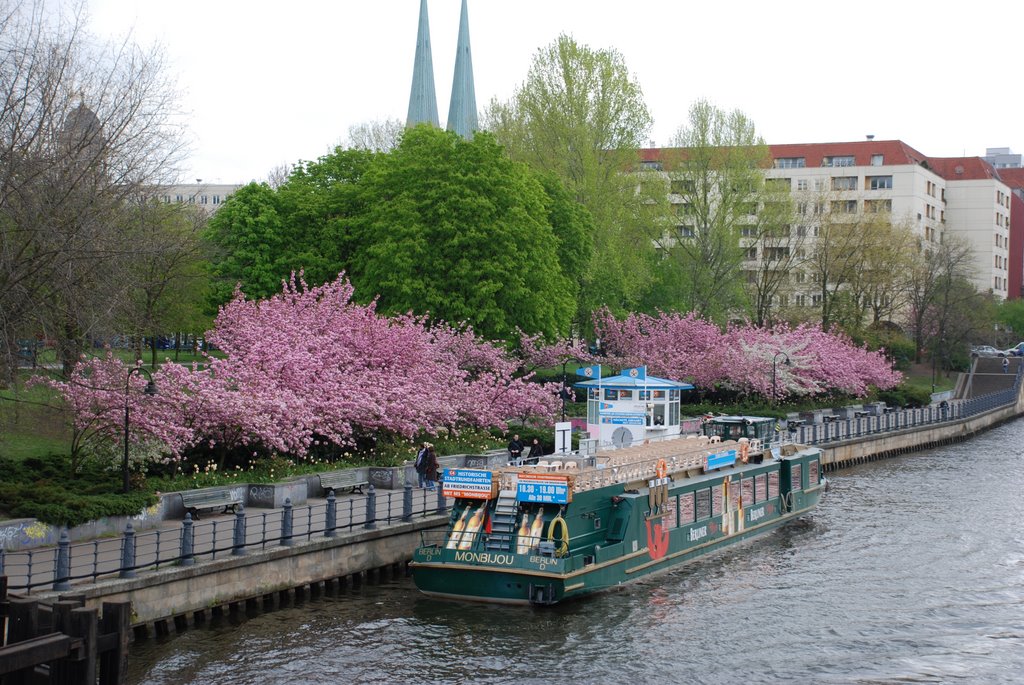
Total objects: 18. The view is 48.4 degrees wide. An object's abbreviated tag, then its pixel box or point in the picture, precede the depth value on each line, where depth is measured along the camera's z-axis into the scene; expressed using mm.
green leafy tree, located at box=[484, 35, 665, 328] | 68250
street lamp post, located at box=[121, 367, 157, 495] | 28031
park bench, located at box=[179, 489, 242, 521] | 29188
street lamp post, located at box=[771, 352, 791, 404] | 64025
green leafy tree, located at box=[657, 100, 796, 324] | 77812
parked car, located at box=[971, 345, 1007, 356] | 110312
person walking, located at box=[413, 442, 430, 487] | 35719
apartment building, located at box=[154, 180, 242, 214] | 181462
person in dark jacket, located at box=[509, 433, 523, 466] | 39056
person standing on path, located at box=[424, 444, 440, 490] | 35281
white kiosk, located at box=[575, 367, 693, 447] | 37562
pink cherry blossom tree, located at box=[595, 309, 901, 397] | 69875
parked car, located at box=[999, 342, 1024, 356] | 111856
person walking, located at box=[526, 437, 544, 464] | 44031
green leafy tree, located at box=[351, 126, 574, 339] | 53219
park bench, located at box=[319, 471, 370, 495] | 33906
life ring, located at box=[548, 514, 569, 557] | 27328
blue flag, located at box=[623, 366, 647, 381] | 37781
